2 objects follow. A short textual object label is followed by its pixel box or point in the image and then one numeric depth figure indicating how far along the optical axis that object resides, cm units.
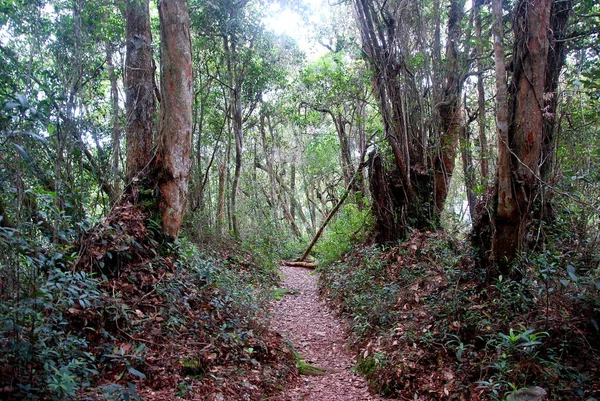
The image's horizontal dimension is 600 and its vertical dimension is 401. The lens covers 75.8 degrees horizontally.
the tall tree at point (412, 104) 908
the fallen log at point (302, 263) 1522
